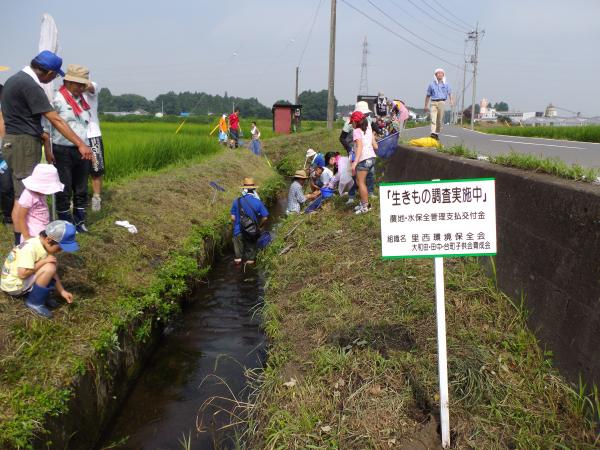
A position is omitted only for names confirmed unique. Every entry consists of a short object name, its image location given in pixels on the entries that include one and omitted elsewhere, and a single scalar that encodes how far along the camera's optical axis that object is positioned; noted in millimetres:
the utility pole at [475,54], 47559
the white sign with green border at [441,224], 2836
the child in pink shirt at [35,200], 4215
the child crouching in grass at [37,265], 3893
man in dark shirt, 4449
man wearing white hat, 9547
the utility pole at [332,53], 23594
